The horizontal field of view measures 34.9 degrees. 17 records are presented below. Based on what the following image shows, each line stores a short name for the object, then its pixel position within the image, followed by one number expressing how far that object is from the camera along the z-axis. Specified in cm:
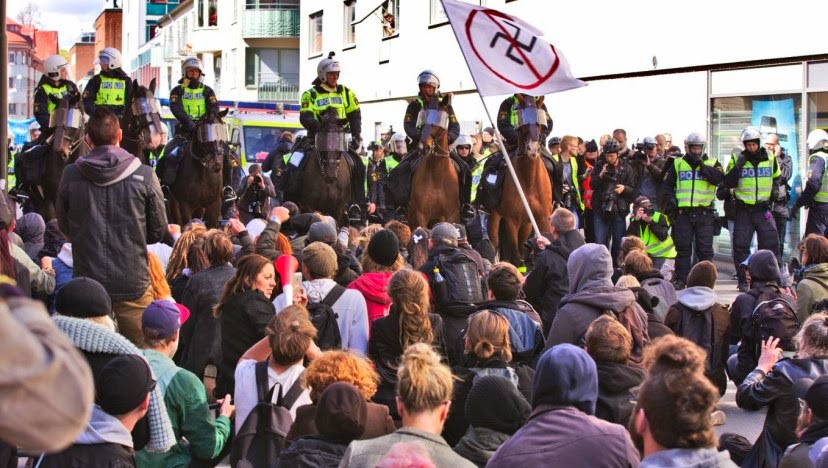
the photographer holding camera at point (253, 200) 1950
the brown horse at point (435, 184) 1578
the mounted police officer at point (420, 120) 1579
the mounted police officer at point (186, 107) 1598
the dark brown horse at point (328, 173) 1573
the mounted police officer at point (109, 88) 1633
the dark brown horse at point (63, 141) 1599
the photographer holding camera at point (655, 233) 1716
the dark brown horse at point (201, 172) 1573
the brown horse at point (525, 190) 1542
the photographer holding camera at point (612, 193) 1950
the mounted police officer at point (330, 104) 1587
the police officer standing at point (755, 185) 1802
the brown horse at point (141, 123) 1555
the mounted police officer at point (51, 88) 1667
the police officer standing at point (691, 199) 1828
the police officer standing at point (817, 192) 1816
